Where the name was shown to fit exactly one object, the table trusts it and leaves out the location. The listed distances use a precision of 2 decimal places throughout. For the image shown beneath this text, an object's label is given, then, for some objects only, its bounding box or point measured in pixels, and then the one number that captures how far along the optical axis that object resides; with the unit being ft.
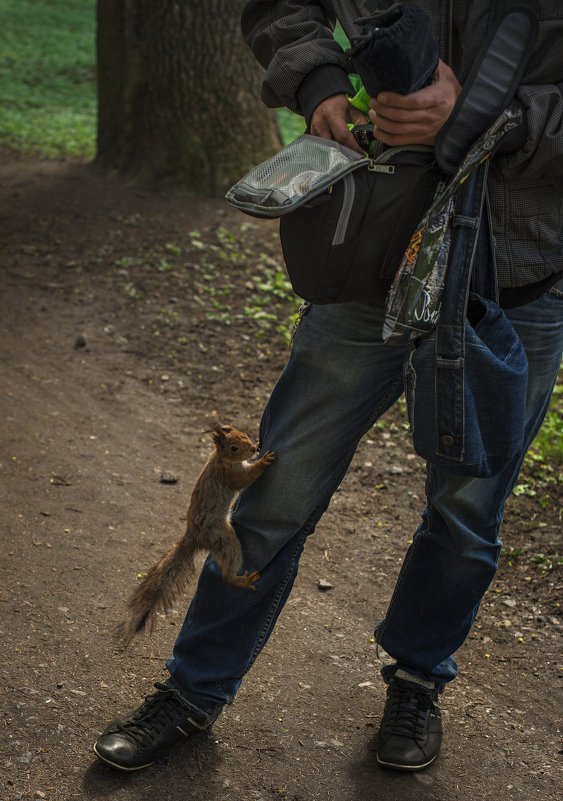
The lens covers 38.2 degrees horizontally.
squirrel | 8.38
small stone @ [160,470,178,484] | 13.50
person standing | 6.82
